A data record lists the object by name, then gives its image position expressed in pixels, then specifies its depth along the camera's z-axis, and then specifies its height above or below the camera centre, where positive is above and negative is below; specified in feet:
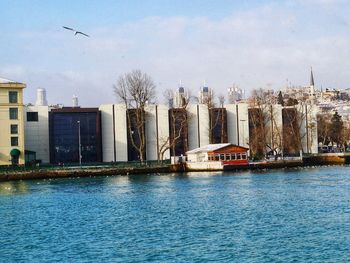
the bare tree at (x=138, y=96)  338.13 +35.57
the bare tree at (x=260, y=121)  373.81 +24.16
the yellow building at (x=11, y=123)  326.44 +23.35
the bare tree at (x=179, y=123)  366.02 +23.80
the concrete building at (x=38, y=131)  362.12 +20.87
